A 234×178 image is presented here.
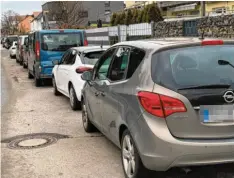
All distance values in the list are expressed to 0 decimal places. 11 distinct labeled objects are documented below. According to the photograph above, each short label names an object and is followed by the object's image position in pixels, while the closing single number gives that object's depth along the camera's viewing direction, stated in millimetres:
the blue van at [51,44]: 12594
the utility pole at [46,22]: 39406
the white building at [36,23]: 100400
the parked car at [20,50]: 23383
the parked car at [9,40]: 52800
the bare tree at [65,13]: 38406
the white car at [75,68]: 8555
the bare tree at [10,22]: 104675
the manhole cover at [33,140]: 6078
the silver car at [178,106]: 3682
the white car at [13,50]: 33406
